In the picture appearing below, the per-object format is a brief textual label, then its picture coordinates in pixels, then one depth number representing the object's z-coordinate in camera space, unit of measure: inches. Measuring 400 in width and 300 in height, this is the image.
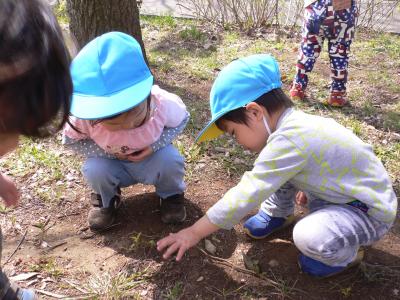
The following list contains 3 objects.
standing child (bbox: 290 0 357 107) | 129.6
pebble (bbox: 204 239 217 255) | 82.9
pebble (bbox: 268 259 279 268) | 80.4
